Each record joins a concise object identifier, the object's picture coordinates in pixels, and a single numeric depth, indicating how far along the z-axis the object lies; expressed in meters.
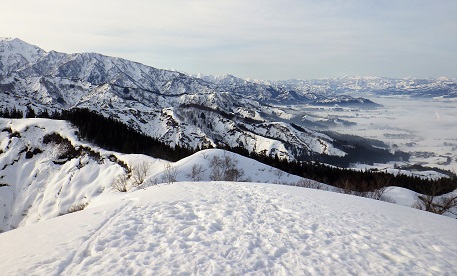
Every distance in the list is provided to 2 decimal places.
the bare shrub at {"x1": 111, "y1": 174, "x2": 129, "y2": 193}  46.77
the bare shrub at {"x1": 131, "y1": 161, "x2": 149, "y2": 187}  46.41
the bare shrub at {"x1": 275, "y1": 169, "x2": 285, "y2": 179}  68.44
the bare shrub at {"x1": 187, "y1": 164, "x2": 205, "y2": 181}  51.83
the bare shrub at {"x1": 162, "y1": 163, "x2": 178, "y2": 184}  45.91
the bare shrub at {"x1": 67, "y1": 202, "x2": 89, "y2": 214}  45.43
